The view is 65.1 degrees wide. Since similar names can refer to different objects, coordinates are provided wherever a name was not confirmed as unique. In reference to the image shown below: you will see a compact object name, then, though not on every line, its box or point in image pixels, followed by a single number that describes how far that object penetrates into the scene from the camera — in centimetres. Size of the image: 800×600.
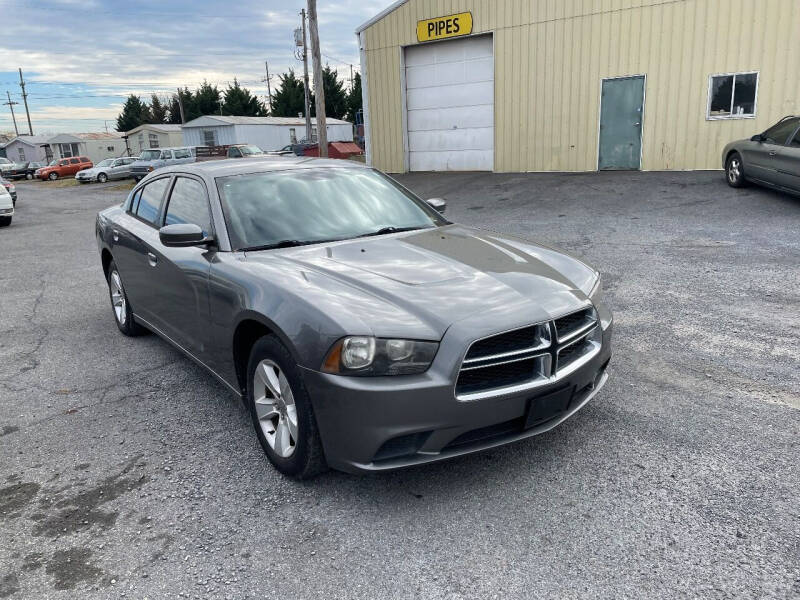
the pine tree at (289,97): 6228
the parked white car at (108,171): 3656
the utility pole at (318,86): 1986
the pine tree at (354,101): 6138
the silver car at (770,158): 1005
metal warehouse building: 1429
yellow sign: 1764
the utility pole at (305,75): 3307
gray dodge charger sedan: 270
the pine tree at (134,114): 7181
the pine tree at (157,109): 7493
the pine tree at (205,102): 6669
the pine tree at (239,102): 6644
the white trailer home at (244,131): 4644
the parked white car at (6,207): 1583
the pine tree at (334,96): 6212
